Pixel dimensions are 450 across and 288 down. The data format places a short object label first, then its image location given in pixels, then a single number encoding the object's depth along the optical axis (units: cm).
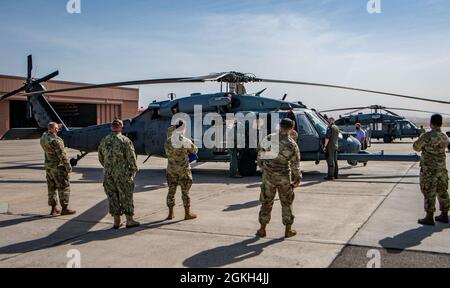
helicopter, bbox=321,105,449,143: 3303
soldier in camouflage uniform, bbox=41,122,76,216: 712
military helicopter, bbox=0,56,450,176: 1162
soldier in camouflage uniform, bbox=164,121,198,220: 670
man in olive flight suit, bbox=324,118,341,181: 1101
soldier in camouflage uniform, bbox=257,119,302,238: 547
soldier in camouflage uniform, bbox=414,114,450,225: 618
